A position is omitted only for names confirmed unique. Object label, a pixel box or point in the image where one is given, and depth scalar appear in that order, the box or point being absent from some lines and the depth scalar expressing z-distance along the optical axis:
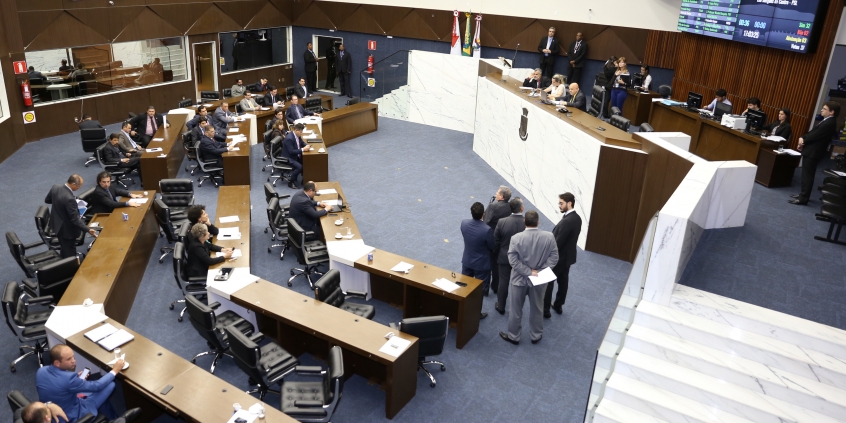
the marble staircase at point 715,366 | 5.38
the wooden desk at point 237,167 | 11.59
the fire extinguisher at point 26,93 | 13.72
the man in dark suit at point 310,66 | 20.28
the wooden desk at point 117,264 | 6.67
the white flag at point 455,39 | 18.14
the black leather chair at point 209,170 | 11.80
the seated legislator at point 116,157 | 11.52
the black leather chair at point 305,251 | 8.12
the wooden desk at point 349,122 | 14.80
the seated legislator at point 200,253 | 7.39
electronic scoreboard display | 11.33
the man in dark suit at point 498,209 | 7.93
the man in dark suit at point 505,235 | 7.41
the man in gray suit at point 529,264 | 6.82
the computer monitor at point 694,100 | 12.70
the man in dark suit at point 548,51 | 17.03
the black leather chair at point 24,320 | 6.23
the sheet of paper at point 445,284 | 7.04
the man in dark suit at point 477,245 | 7.38
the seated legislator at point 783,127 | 10.74
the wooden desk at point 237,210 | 7.81
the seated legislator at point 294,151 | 12.14
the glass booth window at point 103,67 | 14.62
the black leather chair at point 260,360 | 5.61
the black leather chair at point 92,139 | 12.65
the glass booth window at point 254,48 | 19.30
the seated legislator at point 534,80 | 13.32
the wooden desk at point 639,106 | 14.62
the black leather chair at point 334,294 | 6.74
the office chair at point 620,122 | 10.73
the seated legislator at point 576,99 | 11.73
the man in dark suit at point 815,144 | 9.70
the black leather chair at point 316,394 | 5.36
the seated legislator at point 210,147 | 11.80
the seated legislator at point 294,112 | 14.58
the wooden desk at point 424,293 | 7.00
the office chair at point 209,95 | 16.32
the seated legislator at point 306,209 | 8.87
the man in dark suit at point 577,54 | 16.64
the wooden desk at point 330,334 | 5.85
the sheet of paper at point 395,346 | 5.79
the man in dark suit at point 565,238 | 7.32
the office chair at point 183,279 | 7.31
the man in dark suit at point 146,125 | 13.08
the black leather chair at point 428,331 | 6.08
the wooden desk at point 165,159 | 11.10
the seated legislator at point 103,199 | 9.02
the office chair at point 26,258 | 7.56
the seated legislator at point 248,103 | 15.02
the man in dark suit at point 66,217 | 8.05
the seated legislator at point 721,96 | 12.05
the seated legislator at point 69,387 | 5.09
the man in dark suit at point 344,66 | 19.95
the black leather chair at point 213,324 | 6.11
